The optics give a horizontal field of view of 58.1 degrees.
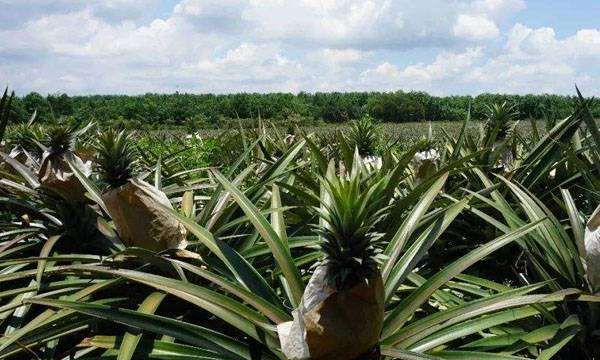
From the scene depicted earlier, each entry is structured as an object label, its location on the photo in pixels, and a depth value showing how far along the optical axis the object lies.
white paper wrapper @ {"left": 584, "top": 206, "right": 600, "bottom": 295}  1.71
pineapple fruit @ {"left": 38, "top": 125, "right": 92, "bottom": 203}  2.50
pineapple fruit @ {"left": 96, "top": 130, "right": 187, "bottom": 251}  2.02
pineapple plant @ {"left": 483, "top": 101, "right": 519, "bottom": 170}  3.03
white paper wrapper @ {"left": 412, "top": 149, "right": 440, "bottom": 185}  2.81
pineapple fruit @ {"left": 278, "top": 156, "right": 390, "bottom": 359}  1.36
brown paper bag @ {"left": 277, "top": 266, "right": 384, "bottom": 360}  1.40
